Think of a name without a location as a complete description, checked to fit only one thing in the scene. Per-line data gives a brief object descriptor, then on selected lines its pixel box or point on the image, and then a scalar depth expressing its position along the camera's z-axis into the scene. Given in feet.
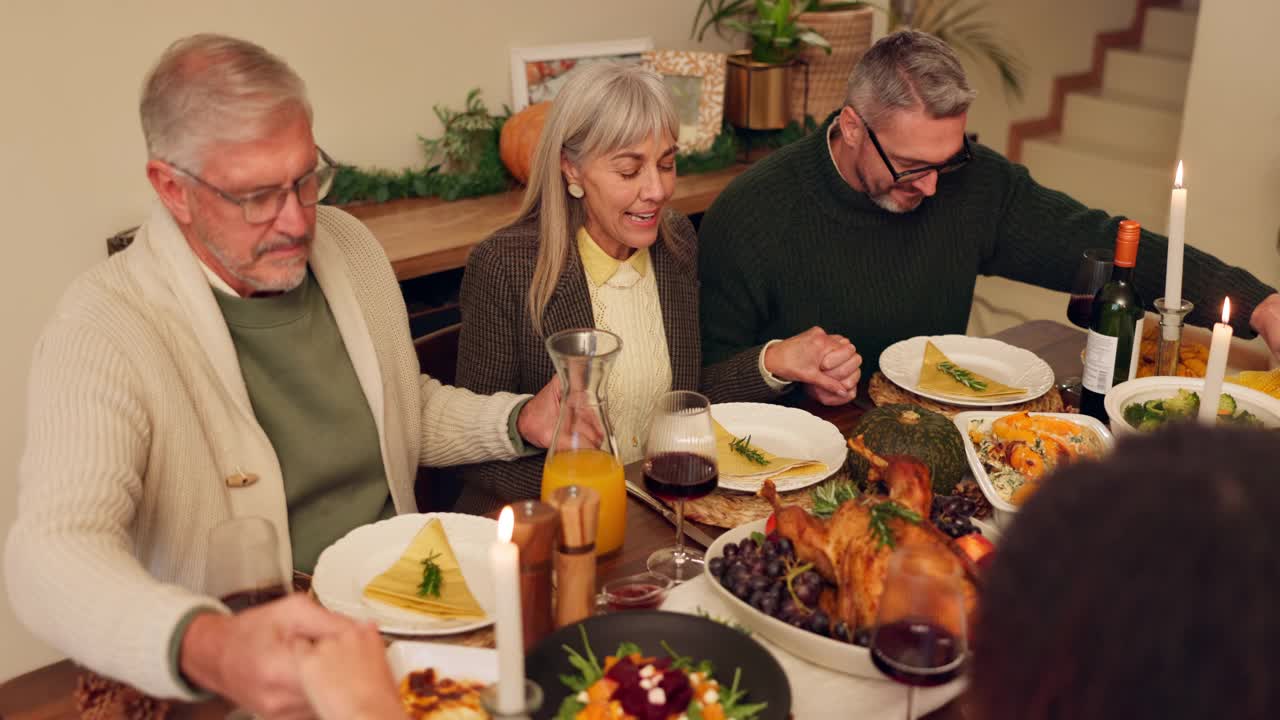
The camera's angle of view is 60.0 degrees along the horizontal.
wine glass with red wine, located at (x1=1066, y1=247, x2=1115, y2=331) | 6.43
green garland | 10.10
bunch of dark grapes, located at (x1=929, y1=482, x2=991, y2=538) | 4.74
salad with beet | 3.49
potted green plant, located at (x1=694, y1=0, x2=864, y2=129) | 11.46
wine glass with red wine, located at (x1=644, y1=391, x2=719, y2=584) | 4.68
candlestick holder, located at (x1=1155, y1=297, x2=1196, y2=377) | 6.23
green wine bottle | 5.95
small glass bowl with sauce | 4.43
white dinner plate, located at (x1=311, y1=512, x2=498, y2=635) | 4.30
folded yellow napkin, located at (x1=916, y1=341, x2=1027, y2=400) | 6.57
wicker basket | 11.79
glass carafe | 4.73
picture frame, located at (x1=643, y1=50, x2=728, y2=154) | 11.41
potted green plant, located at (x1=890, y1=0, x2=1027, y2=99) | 16.98
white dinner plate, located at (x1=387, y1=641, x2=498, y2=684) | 3.81
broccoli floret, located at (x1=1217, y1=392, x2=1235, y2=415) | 5.72
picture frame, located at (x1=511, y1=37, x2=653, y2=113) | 10.90
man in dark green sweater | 7.75
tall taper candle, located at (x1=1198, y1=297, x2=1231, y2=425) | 4.93
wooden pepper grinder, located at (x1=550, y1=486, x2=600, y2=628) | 4.01
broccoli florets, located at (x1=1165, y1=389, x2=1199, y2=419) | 5.67
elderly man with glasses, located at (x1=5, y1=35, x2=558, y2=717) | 3.72
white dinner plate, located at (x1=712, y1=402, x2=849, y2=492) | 5.83
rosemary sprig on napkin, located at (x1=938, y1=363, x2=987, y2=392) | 6.64
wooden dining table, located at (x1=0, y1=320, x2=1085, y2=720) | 3.92
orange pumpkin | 10.16
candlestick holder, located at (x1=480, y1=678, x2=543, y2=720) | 3.08
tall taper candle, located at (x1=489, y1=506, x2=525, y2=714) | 2.91
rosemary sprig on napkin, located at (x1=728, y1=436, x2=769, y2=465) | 5.62
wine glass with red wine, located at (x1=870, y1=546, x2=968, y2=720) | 3.30
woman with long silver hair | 6.85
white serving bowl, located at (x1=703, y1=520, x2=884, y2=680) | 3.93
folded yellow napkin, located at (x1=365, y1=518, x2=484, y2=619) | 4.41
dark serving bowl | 3.70
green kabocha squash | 5.39
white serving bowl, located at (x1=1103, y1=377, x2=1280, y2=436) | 5.69
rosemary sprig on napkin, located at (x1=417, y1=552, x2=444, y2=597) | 4.46
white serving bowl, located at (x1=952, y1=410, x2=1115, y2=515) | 5.00
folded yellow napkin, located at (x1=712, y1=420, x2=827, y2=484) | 5.47
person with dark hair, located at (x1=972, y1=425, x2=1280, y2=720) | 1.57
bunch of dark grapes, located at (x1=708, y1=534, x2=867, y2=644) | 4.10
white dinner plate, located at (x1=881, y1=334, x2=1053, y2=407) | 6.77
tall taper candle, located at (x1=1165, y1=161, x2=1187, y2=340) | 5.99
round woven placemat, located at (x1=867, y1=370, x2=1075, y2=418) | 6.46
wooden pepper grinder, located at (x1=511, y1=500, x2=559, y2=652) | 3.91
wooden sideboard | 9.11
